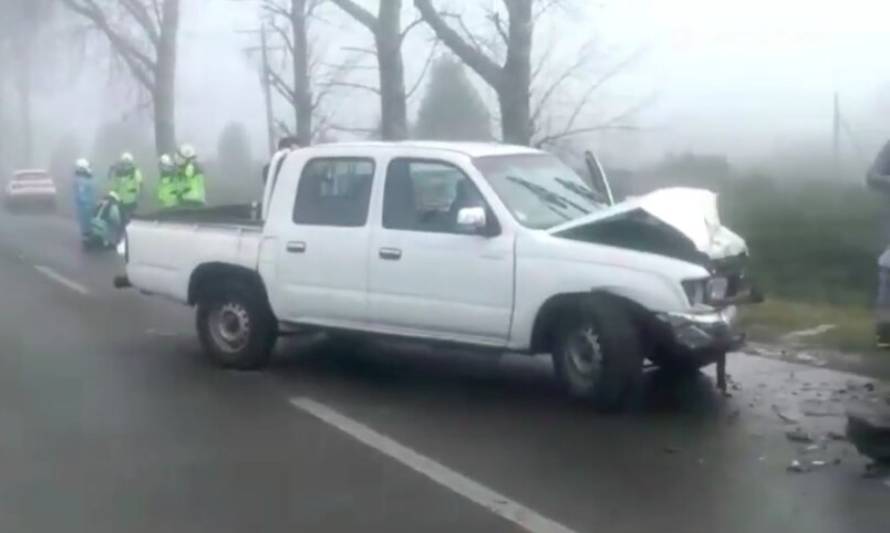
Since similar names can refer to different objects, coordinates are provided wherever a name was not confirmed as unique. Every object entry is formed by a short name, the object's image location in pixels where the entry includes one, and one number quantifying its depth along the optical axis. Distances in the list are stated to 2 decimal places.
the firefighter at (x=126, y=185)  26.89
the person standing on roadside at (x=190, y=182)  25.02
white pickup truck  10.08
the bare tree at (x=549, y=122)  22.33
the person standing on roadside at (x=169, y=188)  25.19
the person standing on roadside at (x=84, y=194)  27.41
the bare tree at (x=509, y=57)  19.77
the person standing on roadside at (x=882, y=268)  11.75
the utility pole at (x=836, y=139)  16.91
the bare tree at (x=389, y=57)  23.20
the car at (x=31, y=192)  50.12
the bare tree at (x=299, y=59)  29.55
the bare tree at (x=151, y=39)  42.88
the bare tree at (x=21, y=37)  46.62
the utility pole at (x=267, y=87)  31.57
